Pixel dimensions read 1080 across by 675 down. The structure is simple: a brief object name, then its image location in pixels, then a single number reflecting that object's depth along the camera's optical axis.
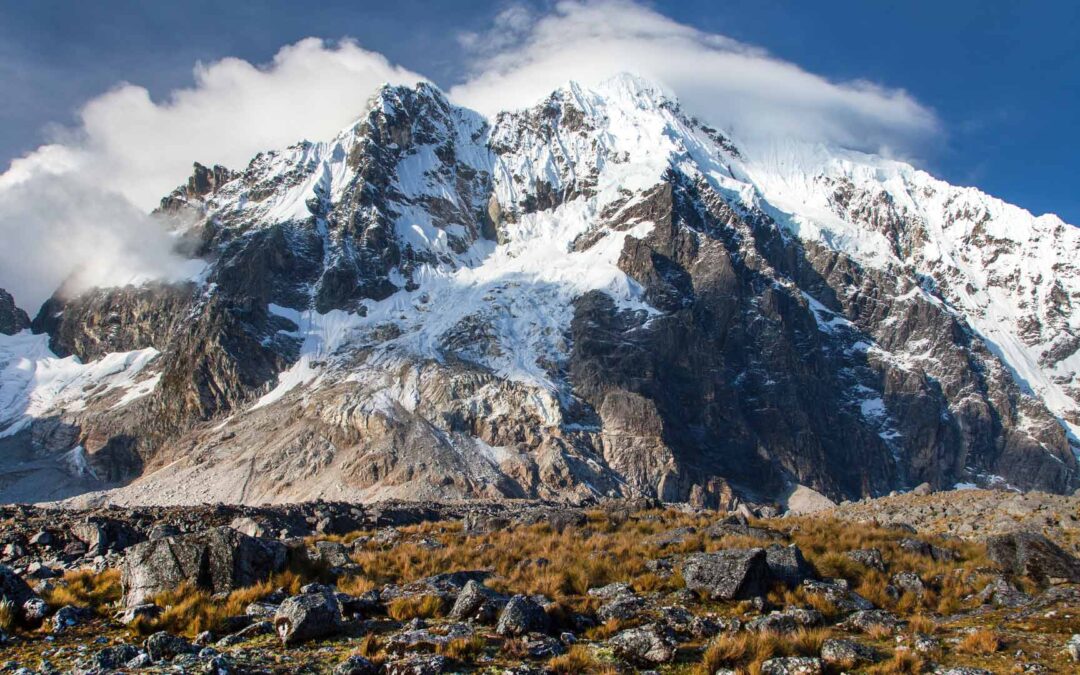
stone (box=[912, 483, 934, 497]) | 49.78
